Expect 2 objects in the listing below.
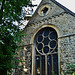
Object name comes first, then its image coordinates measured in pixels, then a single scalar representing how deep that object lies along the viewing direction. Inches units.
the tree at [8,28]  251.0
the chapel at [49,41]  295.2
